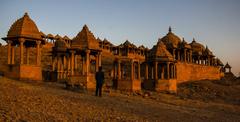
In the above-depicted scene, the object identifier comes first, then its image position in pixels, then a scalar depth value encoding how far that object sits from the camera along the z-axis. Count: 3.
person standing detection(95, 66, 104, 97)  15.90
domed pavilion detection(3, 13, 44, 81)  21.04
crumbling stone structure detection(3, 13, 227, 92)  21.62
